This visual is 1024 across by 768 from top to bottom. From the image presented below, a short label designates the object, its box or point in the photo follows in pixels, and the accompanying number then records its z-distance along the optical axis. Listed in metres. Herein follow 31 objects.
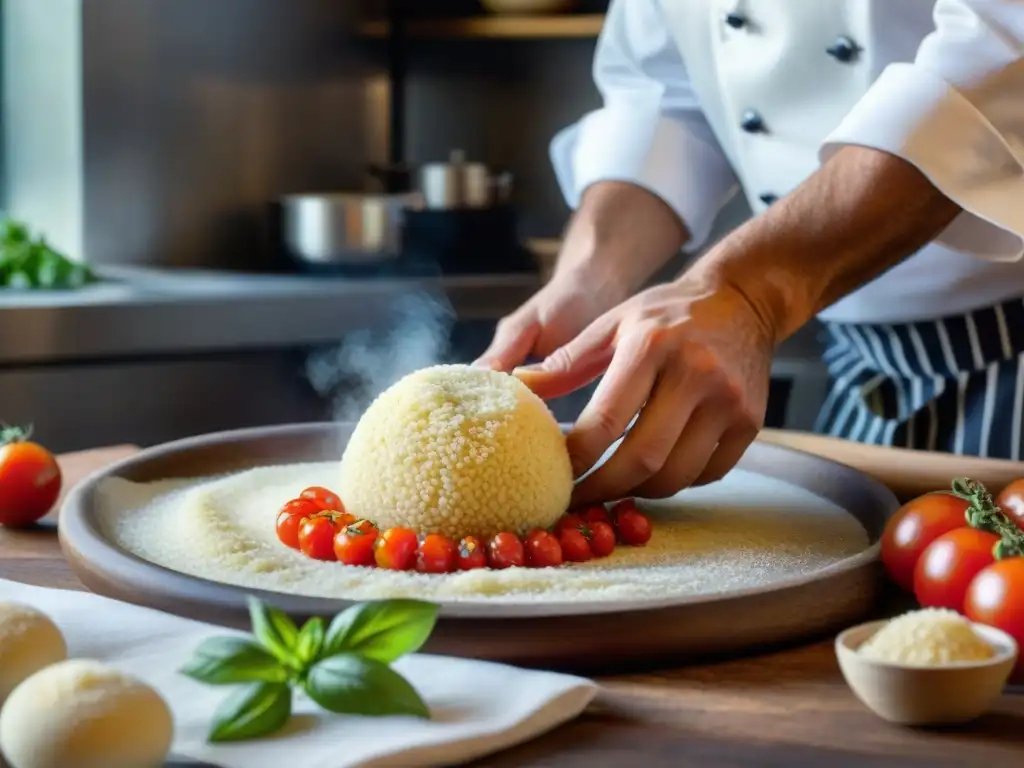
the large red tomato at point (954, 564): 0.91
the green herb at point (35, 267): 2.43
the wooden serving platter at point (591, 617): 0.84
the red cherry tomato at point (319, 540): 1.04
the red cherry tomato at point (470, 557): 1.03
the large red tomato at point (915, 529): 0.98
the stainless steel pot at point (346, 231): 2.75
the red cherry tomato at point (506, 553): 1.03
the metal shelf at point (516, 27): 3.17
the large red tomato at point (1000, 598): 0.83
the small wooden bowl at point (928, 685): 0.74
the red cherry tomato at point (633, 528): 1.10
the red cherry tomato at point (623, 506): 1.14
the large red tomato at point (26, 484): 1.22
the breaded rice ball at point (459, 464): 1.09
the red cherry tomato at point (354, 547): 1.02
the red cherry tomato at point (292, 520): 1.08
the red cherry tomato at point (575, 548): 1.06
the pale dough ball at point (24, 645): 0.74
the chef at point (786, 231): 1.17
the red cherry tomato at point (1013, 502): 1.03
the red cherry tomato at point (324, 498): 1.14
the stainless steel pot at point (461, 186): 3.28
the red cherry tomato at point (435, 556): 1.01
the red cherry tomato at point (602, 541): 1.07
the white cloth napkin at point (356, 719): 0.69
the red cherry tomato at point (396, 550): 1.02
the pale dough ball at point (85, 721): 0.64
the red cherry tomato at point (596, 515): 1.12
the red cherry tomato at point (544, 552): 1.04
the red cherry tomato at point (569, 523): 1.09
